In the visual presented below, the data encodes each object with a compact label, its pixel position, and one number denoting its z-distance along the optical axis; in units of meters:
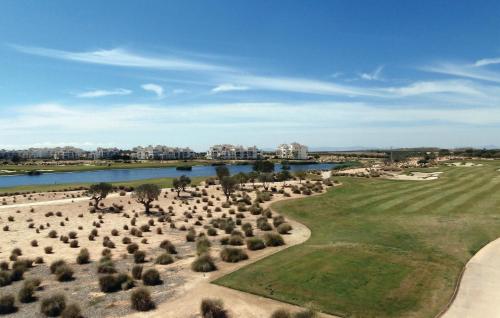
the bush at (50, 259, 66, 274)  24.17
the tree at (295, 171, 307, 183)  80.56
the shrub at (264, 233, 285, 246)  29.12
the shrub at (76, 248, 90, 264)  26.23
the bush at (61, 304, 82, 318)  16.64
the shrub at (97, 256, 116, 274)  23.59
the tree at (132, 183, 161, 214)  47.67
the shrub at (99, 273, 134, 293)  20.47
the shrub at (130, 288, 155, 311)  17.61
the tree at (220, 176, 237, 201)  55.16
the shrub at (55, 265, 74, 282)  22.55
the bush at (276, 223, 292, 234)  33.31
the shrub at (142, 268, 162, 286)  21.12
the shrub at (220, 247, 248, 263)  25.06
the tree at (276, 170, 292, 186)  78.69
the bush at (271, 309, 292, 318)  15.52
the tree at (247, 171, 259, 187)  73.69
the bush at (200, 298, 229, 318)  16.22
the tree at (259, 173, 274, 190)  68.94
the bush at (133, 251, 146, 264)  26.23
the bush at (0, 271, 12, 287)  22.12
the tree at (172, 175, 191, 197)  60.75
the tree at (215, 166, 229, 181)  69.62
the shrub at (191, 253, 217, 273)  23.12
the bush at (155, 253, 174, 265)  25.35
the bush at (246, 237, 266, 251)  28.20
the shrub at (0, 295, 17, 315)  17.98
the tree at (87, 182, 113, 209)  50.98
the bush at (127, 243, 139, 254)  29.05
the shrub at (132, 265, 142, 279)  22.34
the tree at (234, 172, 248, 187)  68.81
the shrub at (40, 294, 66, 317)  17.47
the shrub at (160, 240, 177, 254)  28.56
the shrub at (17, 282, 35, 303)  19.33
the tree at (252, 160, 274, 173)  79.19
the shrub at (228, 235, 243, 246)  30.06
